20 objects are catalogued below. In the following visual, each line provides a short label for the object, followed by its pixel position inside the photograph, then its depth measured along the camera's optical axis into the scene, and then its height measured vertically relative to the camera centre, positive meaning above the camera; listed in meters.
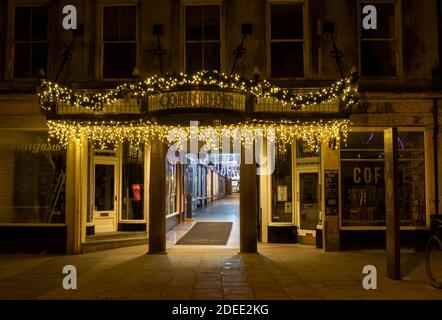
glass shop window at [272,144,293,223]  14.52 -0.24
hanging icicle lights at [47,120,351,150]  12.01 +1.33
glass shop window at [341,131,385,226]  13.23 -0.03
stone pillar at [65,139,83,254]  12.95 -0.43
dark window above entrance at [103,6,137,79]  13.81 +4.07
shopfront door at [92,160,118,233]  14.54 -0.52
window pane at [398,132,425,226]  13.19 +0.05
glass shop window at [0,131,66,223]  13.33 +0.07
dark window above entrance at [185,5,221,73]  13.69 +4.14
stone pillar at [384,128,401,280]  9.16 -0.59
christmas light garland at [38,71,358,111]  10.91 +2.13
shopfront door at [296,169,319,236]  14.20 -0.64
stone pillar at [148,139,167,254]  12.78 -0.53
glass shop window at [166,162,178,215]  17.33 -0.32
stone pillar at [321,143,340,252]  12.98 -0.99
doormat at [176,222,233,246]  14.50 -1.89
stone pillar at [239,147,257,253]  12.71 -0.76
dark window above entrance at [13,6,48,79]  13.77 +4.09
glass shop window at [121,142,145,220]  14.88 -0.06
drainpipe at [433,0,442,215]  12.93 +1.01
